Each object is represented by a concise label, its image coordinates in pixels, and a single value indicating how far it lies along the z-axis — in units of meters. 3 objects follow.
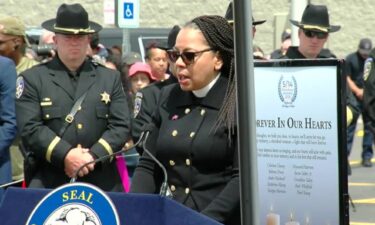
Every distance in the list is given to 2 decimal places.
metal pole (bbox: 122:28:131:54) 15.95
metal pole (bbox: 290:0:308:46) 15.02
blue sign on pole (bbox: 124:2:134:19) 16.56
